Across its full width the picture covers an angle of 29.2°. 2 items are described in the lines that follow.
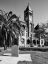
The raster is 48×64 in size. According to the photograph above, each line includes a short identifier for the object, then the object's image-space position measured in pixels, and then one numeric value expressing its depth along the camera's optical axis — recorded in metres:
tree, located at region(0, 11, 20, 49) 19.30
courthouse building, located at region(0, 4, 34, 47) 19.52
